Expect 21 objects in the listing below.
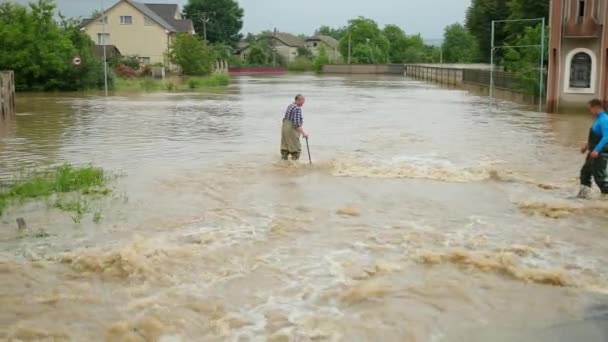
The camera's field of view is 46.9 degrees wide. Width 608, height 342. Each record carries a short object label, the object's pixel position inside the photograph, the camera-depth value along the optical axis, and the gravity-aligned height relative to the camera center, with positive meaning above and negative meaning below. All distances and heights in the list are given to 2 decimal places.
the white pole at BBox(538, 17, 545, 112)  29.26 -0.55
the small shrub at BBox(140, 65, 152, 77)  61.80 -0.03
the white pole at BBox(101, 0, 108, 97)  47.26 -0.22
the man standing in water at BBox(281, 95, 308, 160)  15.59 -1.33
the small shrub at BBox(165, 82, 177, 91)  49.97 -1.11
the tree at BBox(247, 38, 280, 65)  113.81 +2.43
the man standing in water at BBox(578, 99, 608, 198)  11.66 -1.43
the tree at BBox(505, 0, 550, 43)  43.22 +3.53
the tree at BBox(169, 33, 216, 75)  66.25 +1.53
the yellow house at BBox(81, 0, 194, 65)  73.94 +4.05
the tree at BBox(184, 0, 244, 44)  114.25 +8.77
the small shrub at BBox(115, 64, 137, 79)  57.62 -0.10
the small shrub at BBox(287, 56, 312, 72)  113.81 +0.62
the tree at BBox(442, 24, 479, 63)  121.55 +4.40
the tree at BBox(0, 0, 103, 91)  45.47 +1.24
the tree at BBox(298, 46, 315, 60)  129.20 +3.13
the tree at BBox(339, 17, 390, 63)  122.06 +5.48
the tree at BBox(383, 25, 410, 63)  130.12 +5.22
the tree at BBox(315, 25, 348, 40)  188.73 +10.36
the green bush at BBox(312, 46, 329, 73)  109.50 +1.21
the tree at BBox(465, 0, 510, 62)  52.44 +3.88
